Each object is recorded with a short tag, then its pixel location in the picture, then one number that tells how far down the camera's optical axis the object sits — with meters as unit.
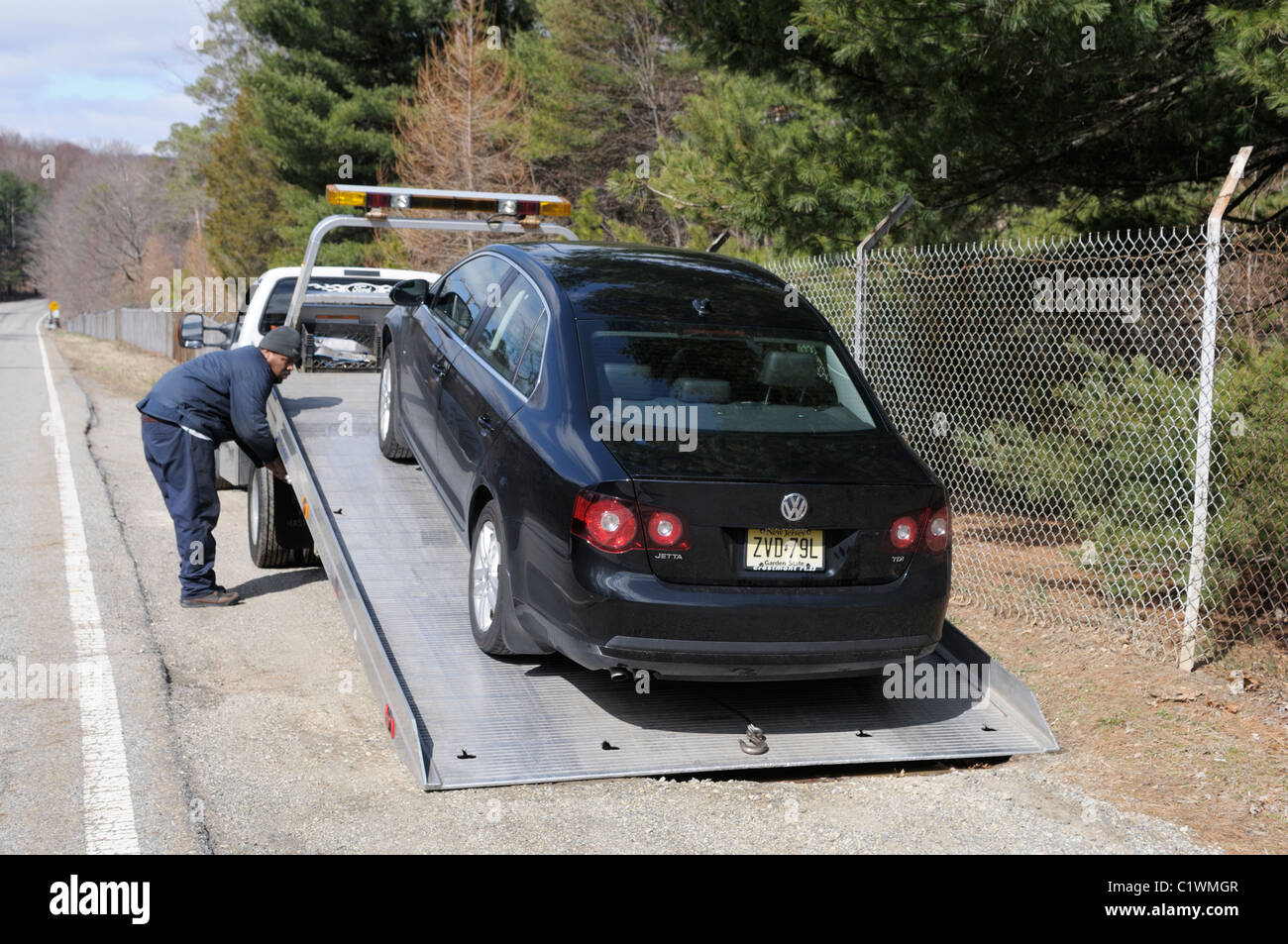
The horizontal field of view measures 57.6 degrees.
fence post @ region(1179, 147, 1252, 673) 5.78
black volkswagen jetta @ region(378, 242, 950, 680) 4.56
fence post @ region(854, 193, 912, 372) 7.33
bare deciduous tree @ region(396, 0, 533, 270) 25.22
